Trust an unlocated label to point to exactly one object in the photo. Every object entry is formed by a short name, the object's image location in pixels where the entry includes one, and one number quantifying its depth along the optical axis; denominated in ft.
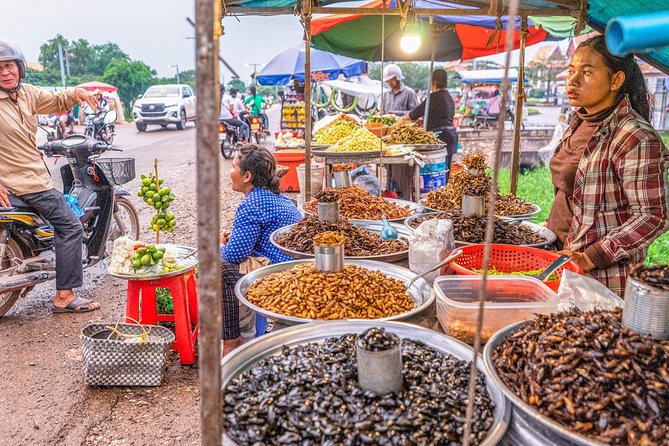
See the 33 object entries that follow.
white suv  74.74
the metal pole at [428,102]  24.51
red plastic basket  8.15
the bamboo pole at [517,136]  14.55
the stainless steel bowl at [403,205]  11.55
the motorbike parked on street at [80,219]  13.98
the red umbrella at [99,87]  92.31
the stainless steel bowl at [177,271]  11.04
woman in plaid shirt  7.34
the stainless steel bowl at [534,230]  8.87
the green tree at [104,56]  171.42
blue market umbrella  48.80
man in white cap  29.53
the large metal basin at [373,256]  8.84
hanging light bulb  20.38
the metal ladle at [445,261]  7.04
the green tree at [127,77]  126.82
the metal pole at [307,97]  12.32
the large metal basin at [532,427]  3.65
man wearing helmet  13.03
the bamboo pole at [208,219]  2.42
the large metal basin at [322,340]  5.10
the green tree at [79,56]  164.96
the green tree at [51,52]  155.53
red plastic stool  11.57
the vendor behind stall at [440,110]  24.93
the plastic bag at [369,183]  17.74
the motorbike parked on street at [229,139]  46.73
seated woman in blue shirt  11.30
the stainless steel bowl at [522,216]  10.61
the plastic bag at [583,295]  5.82
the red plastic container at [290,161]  26.81
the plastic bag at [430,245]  7.97
